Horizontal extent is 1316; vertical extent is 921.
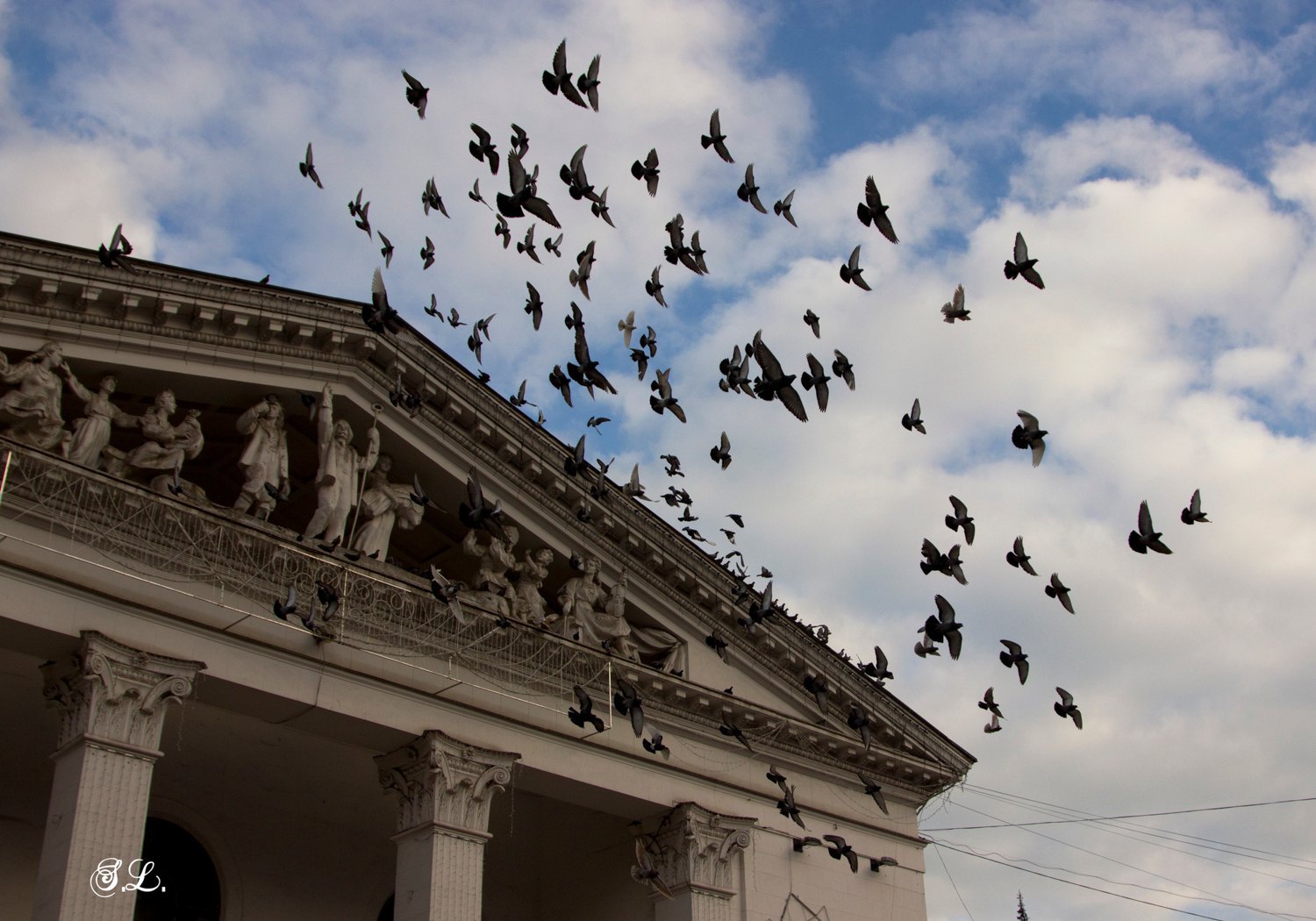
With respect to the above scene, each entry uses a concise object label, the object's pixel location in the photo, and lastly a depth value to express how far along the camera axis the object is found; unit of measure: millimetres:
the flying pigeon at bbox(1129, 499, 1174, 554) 11391
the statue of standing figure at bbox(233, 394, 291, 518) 15812
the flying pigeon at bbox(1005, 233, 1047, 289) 11633
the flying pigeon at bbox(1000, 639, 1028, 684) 13195
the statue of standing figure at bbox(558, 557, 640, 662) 18766
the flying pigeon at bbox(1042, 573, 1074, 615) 12219
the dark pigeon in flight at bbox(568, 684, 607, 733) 14484
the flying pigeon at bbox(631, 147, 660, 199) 11820
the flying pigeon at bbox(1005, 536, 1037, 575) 12305
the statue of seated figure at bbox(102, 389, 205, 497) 15406
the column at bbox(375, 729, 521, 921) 16047
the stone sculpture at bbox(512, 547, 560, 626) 18062
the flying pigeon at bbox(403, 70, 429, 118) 11719
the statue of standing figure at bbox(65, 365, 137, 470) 14797
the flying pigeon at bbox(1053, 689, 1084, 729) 13062
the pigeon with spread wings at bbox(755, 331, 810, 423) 12125
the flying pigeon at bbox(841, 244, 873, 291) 12086
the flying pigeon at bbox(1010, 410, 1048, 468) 12180
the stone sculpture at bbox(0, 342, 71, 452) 14523
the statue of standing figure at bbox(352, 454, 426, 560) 16938
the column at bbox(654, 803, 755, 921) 18625
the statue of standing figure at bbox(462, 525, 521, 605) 17812
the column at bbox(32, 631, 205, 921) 13359
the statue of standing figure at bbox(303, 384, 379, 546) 16406
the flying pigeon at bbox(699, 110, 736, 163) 11906
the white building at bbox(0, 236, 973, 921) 14406
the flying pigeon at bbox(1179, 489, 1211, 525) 11398
